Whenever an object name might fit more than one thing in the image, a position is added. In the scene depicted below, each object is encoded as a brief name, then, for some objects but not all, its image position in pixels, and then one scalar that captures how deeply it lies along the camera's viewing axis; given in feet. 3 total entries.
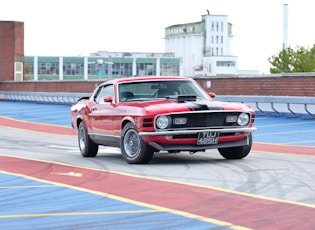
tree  418.92
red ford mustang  45.32
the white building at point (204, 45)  584.40
